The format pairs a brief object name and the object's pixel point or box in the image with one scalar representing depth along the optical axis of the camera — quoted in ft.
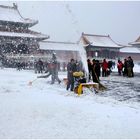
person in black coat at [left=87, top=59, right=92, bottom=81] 32.88
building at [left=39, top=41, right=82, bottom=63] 93.82
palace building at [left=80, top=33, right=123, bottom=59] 104.18
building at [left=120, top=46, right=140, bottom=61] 120.69
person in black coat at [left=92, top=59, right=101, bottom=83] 31.21
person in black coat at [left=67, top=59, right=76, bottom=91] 27.70
